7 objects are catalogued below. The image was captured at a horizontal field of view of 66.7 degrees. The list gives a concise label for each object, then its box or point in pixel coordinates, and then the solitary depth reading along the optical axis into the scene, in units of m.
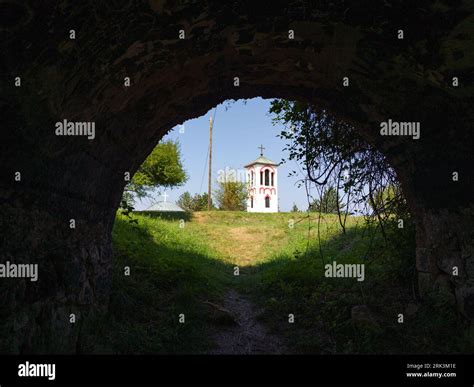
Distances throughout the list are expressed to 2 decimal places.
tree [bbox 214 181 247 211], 50.08
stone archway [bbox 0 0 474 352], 3.18
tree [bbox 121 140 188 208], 27.53
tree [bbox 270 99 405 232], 6.70
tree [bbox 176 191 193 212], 57.26
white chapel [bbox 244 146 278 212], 48.47
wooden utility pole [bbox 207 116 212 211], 34.78
